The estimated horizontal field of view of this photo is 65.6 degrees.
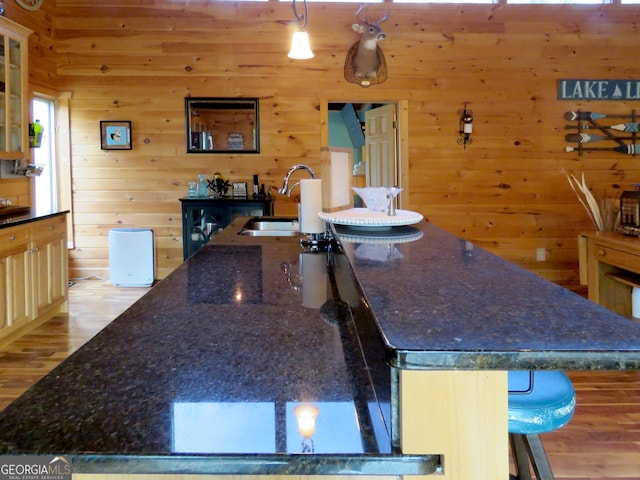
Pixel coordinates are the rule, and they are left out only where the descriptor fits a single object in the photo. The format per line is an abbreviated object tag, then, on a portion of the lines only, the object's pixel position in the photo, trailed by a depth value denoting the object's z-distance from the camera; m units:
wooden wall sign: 5.09
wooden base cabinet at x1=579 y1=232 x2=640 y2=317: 3.31
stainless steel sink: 3.00
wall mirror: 5.11
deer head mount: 4.67
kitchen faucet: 2.27
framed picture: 5.05
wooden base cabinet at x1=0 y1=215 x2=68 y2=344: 3.23
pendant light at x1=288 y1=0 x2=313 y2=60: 3.52
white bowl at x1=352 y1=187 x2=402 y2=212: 1.93
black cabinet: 4.77
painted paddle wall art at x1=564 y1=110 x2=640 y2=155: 5.11
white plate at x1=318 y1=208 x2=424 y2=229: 1.71
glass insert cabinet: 3.67
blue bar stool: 1.08
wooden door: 5.31
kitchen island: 0.62
